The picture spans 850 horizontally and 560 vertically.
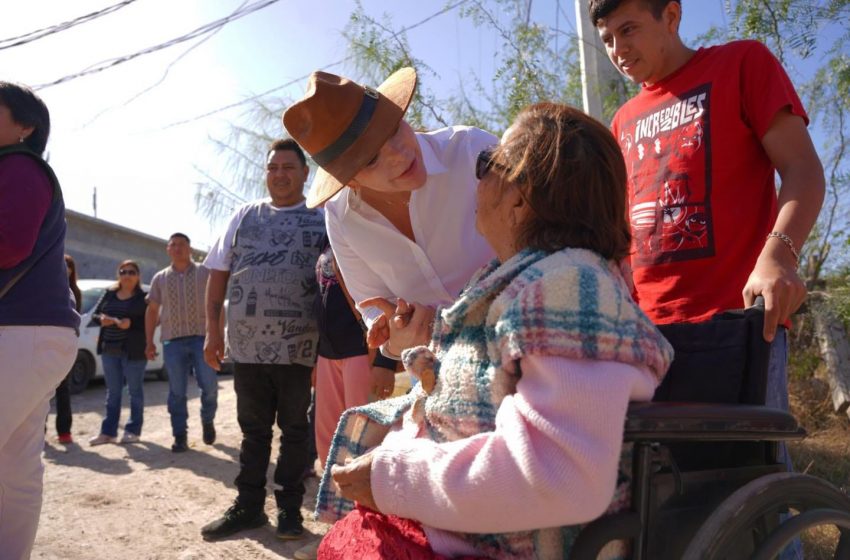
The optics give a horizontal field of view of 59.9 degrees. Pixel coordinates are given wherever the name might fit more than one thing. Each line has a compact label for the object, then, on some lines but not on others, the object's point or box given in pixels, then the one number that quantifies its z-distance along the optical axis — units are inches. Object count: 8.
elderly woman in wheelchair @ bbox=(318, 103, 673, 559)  48.8
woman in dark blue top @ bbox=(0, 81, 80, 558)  103.7
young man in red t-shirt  79.6
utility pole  243.3
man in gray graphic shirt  157.2
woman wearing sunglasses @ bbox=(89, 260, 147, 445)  284.5
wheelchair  53.5
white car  418.9
